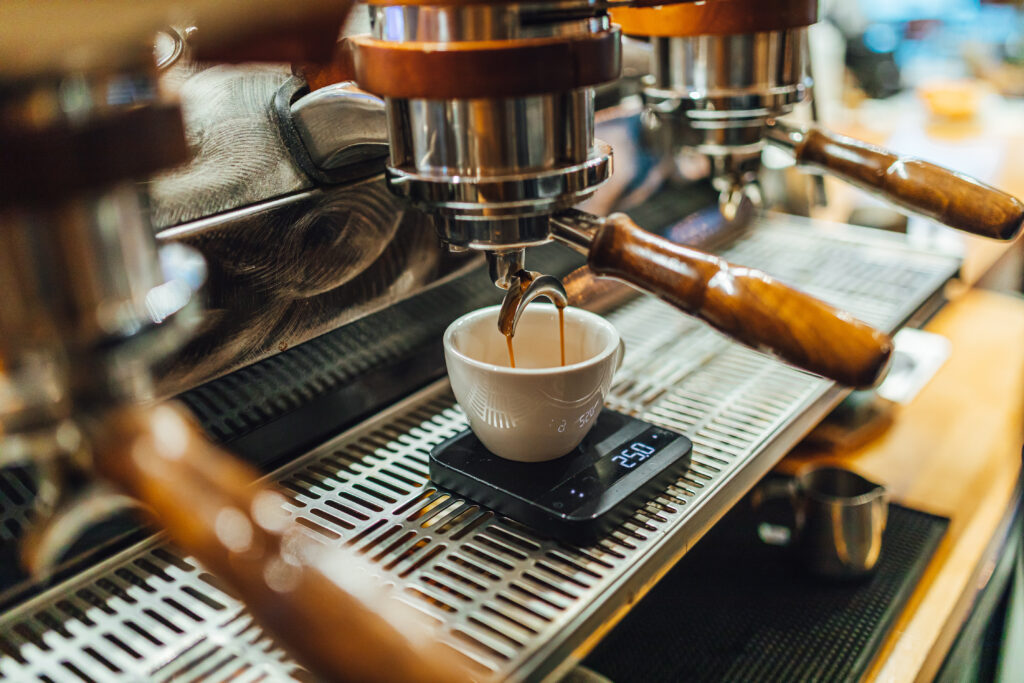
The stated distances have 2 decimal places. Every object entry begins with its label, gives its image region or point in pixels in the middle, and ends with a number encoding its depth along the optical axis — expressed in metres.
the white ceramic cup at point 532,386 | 0.47
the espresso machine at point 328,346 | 0.26
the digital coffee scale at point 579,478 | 0.47
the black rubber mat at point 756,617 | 0.63
